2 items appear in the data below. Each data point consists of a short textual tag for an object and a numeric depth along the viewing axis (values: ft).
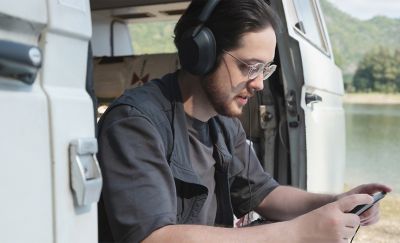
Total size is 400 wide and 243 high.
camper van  3.10
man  4.22
